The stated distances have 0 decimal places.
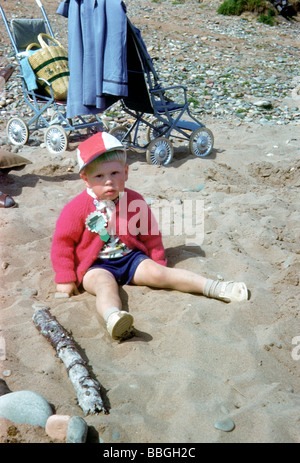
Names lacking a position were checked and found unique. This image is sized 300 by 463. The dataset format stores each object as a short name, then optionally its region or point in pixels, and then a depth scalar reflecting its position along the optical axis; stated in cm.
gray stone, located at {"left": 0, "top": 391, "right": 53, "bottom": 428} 203
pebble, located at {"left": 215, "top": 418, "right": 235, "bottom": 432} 209
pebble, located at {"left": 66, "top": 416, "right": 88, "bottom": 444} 194
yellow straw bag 677
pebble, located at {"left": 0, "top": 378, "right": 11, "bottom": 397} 222
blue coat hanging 564
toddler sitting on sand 316
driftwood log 220
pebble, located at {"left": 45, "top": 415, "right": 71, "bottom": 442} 199
